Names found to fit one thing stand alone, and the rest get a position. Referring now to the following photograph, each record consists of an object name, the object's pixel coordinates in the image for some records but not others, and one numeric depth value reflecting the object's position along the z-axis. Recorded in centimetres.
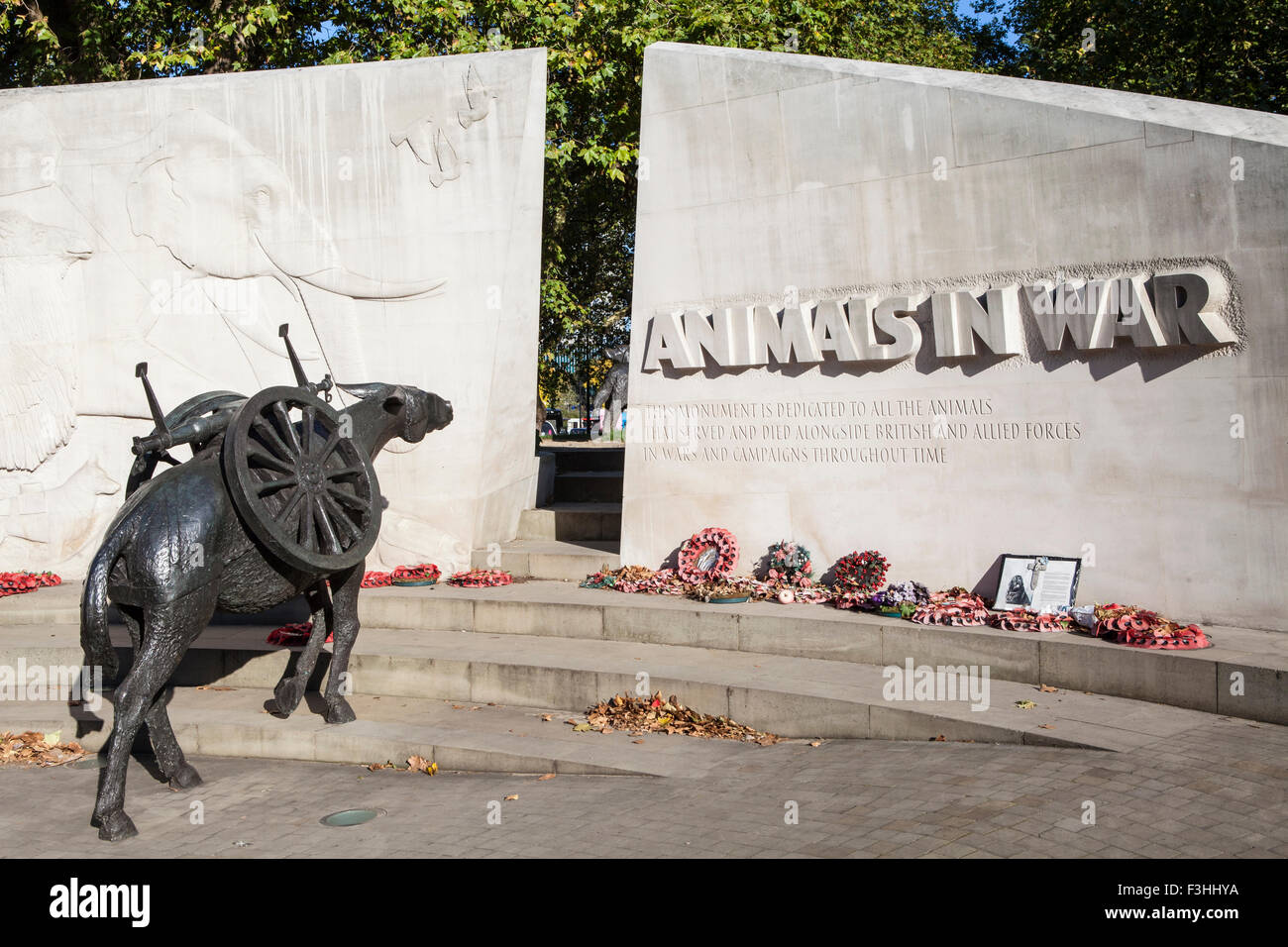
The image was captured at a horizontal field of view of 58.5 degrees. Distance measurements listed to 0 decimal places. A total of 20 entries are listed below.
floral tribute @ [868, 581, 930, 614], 1035
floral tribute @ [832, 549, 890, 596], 1091
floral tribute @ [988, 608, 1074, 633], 945
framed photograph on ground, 989
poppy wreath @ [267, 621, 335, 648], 1035
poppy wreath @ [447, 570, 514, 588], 1230
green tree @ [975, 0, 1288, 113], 2025
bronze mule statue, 692
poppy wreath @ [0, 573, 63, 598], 1295
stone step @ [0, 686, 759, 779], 789
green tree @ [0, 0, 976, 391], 1764
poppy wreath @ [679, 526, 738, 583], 1181
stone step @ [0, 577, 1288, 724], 807
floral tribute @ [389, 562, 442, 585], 1245
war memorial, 746
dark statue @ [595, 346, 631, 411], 2622
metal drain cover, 695
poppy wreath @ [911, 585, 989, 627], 985
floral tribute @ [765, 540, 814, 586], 1151
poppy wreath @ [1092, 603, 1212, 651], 865
